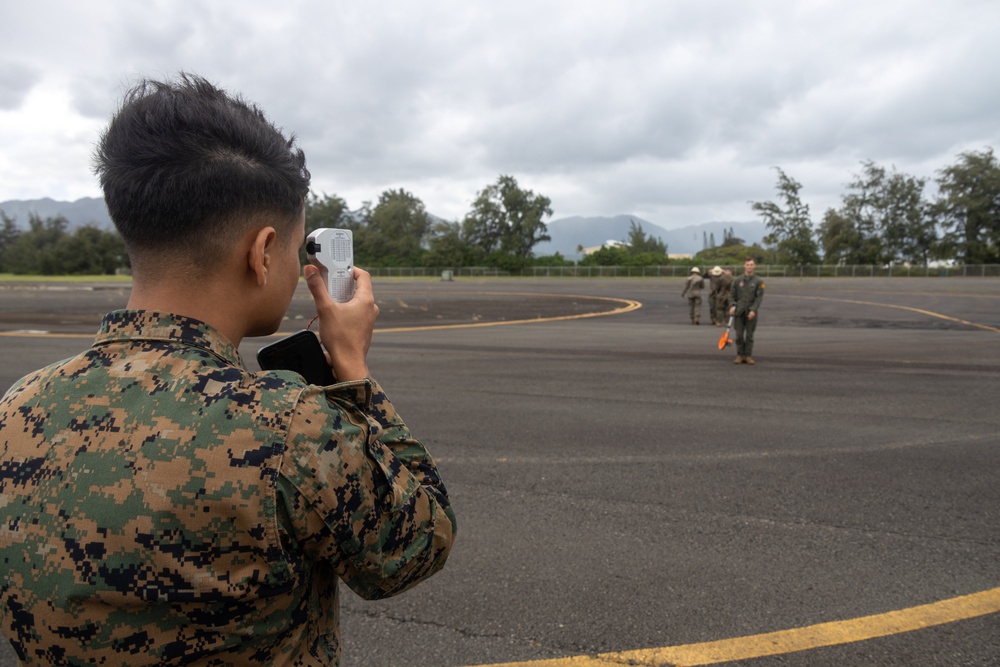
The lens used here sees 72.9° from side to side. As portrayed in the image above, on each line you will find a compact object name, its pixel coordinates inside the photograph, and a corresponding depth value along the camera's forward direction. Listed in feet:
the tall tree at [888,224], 227.20
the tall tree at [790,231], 228.84
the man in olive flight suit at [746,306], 35.22
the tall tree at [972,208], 206.59
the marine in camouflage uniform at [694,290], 60.85
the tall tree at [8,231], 384.88
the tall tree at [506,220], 309.63
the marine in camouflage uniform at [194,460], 3.30
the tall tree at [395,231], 316.40
